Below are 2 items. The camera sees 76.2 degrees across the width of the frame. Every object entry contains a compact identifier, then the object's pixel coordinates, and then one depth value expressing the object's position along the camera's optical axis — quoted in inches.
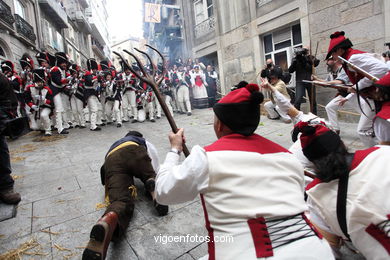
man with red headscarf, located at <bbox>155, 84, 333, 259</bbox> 46.4
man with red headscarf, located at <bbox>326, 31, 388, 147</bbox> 116.5
